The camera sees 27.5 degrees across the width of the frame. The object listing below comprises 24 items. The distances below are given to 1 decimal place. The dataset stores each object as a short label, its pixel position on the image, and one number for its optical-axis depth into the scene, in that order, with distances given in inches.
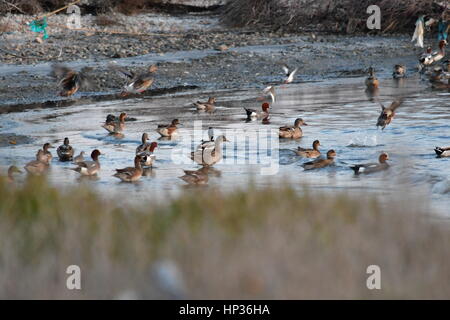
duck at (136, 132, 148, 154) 506.8
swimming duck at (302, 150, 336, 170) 481.4
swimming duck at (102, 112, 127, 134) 588.7
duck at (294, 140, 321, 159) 505.4
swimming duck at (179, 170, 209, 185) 434.9
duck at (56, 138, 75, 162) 502.2
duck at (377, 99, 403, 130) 572.6
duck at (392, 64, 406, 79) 845.8
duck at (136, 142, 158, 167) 478.3
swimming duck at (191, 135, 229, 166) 484.2
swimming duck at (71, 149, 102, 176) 457.7
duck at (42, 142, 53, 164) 476.7
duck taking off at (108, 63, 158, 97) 669.3
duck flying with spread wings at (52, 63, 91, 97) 646.5
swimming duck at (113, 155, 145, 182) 448.1
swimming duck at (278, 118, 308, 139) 569.9
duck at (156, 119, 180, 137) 569.9
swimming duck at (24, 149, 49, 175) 444.1
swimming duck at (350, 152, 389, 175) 457.7
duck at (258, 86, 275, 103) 722.8
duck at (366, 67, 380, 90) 783.1
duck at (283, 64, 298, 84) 786.0
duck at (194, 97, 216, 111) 674.2
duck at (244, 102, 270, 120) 636.7
